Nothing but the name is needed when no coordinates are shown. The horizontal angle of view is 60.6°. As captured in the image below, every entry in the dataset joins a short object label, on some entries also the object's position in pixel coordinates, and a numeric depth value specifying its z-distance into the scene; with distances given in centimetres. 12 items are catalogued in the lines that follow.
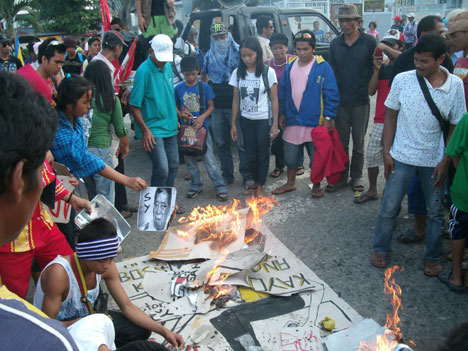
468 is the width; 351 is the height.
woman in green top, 433
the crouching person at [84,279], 249
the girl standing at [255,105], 533
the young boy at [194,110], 541
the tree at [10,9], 2305
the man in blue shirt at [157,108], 477
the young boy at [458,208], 322
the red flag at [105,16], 640
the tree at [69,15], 2575
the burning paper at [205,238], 425
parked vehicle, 757
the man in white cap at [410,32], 1457
